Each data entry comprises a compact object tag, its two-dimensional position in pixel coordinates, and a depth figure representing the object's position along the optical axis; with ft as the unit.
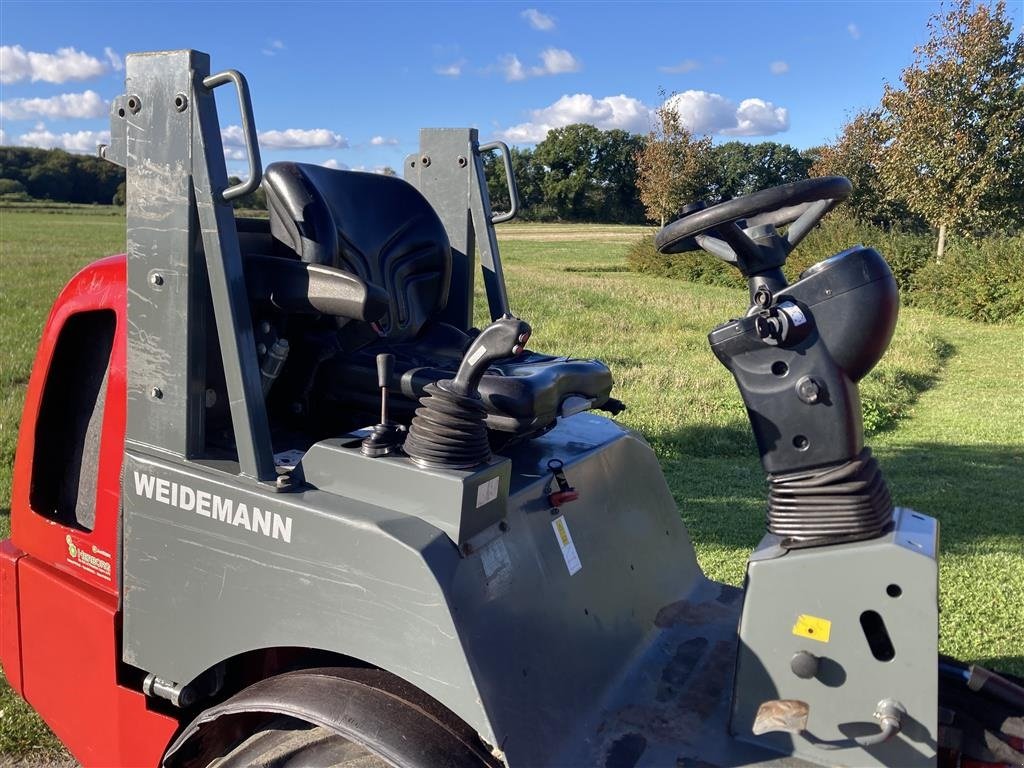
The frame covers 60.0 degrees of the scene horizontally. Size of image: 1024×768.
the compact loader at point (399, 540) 5.93
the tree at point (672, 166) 110.83
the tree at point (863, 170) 91.86
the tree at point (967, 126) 65.98
